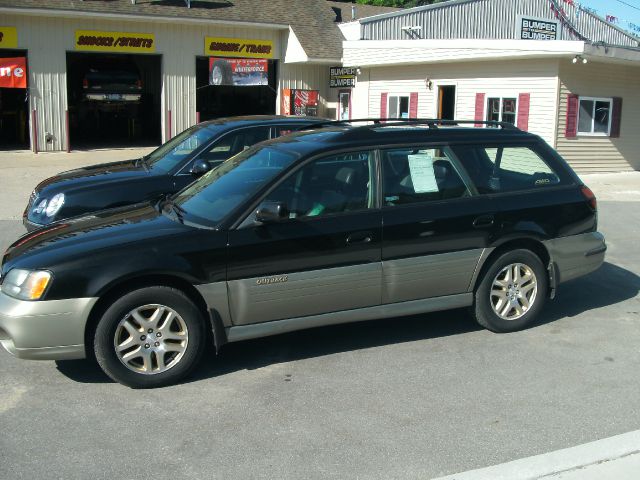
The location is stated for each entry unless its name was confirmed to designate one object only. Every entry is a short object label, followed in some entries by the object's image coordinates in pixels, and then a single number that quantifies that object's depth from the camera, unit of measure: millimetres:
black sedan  7805
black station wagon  4719
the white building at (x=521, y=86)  17766
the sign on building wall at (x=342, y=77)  25094
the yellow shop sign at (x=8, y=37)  21188
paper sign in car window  5718
